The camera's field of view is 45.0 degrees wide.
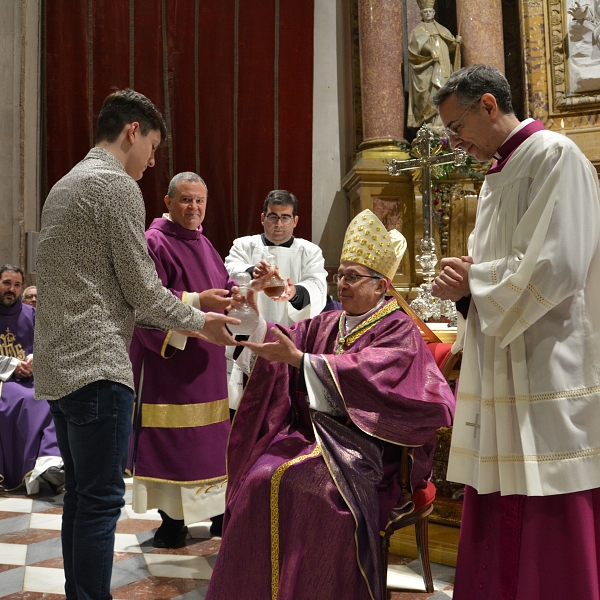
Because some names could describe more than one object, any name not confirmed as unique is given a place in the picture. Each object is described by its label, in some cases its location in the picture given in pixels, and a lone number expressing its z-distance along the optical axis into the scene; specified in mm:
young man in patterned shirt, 2160
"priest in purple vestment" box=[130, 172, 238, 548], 3441
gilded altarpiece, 5957
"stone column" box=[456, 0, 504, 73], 6246
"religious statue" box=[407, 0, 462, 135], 6199
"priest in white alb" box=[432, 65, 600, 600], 1988
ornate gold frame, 6078
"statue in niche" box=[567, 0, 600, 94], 5953
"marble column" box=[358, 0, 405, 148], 6297
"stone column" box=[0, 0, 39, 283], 6203
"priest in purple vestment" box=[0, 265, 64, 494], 4801
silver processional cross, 4773
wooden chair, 2512
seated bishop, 2387
